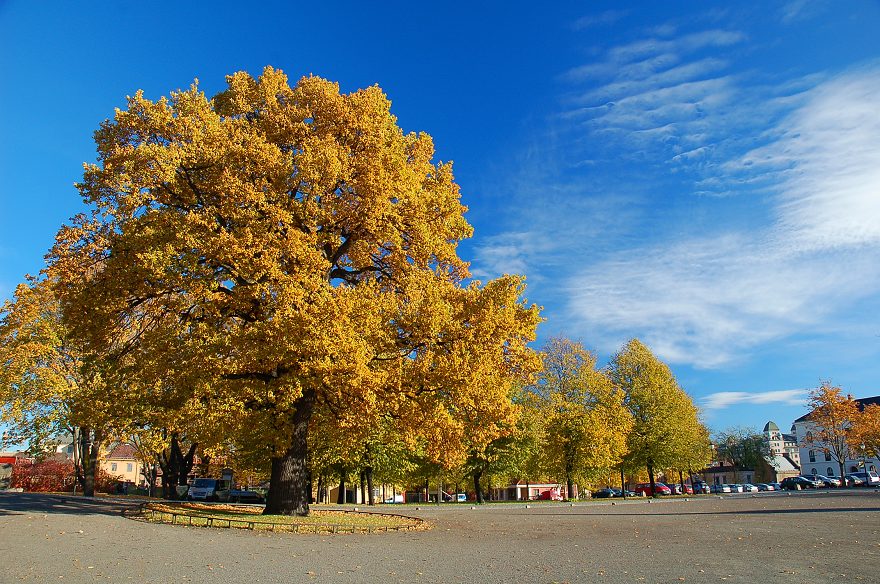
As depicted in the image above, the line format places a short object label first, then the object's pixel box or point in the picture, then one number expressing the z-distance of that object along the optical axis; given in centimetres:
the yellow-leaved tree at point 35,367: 3256
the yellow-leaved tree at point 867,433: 6425
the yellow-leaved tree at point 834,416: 6625
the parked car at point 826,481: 7516
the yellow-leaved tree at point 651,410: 5025
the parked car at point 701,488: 7122
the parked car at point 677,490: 6756
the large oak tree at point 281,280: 1675
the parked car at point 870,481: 6662
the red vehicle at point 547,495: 6522
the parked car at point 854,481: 6893
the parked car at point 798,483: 7094
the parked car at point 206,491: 4769
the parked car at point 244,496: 4562
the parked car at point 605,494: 6794
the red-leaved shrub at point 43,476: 5612
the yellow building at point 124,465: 9206
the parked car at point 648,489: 6725
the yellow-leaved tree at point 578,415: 4375
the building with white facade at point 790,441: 14751
